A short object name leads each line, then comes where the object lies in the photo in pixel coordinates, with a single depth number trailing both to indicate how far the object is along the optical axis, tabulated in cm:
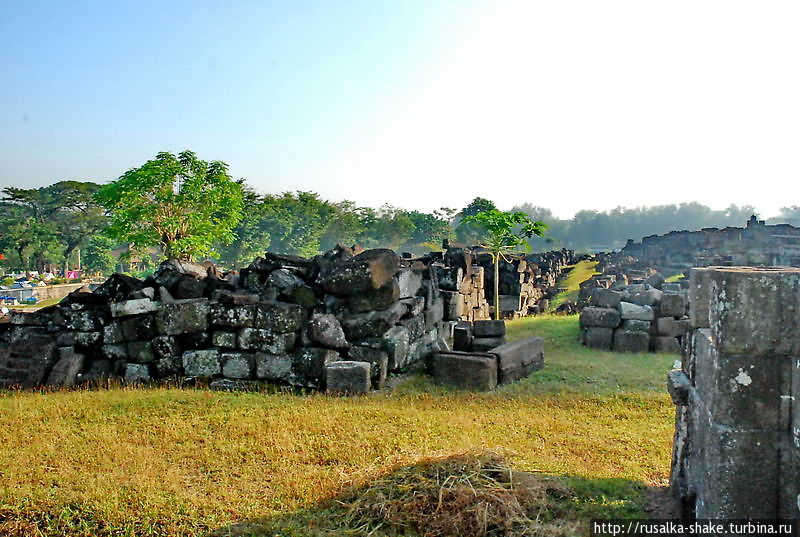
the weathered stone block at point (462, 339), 1112
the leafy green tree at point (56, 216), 5281
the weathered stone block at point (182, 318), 854
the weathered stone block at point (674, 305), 1232
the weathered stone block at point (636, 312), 1222
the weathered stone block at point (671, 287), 1911
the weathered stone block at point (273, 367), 829
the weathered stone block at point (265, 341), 835
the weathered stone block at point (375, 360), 841
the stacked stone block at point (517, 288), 2194
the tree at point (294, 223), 6372
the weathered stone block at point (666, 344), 1196
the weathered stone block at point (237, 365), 842
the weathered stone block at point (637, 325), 1212
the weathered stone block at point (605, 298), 1312
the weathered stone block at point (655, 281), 1922
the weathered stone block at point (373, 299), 909
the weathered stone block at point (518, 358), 875
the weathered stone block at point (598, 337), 1217
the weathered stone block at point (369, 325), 880
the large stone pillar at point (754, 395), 287
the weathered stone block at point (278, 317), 836
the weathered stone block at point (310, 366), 816
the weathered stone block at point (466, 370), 843
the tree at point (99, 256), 5734
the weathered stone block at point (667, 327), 1220
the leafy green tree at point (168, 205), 3000
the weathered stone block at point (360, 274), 885
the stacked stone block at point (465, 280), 1638
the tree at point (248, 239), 5619
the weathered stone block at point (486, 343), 1086
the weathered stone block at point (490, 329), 1127
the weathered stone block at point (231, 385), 826
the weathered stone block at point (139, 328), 870
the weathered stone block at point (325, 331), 841
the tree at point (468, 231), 7115
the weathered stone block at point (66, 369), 811
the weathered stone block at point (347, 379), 786
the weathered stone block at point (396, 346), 884
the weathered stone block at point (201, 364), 847
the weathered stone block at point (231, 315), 845
